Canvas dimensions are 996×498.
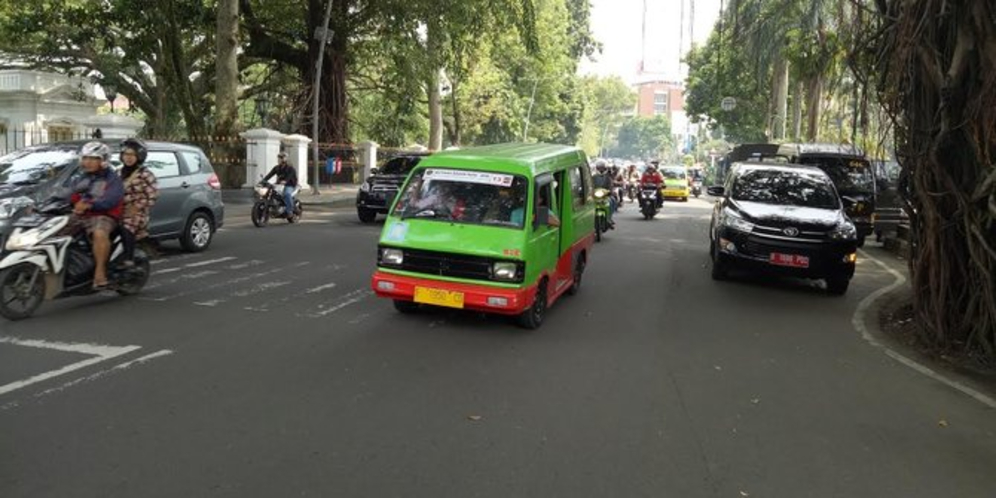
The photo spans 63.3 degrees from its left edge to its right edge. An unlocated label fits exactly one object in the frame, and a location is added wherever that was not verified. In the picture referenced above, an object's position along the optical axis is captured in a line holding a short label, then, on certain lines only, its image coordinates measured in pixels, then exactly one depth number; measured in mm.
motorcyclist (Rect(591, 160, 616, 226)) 17405
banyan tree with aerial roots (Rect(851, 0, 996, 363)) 7234
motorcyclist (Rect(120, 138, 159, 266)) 8430
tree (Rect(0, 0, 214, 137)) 24328
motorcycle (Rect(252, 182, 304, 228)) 16844
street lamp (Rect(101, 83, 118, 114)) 30453
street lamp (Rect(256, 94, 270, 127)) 36884
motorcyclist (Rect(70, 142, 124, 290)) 7902
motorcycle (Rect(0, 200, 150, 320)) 7312
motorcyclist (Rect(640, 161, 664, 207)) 23500
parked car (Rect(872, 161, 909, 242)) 17797
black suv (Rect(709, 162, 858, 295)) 10617
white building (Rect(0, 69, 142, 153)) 36594
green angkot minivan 7434
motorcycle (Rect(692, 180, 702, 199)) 47469
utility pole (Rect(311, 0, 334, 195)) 25988
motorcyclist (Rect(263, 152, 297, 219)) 17422
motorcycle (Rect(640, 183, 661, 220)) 23109
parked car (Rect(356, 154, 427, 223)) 18438
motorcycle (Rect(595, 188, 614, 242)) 16109
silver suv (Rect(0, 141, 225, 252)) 9977
